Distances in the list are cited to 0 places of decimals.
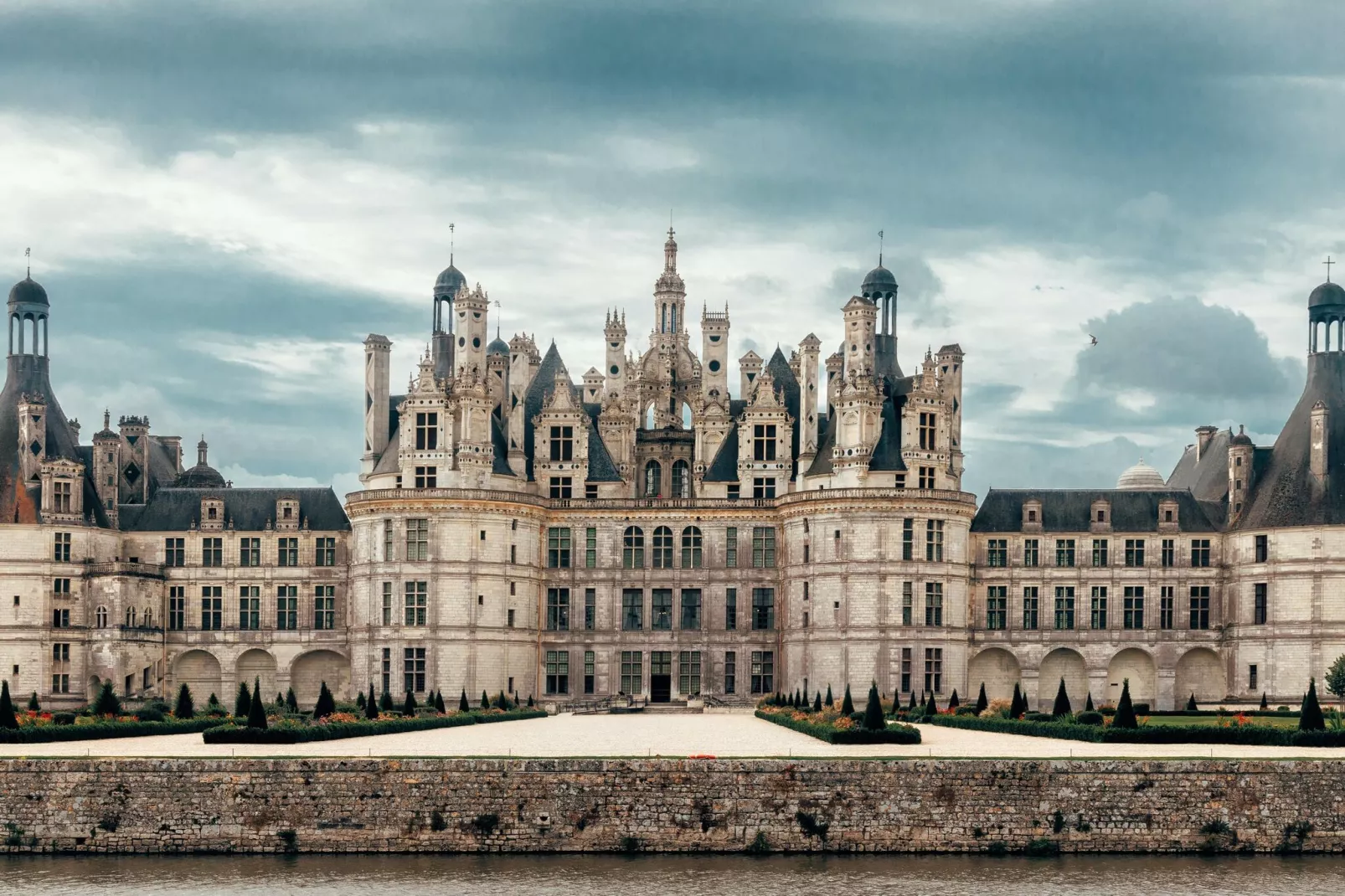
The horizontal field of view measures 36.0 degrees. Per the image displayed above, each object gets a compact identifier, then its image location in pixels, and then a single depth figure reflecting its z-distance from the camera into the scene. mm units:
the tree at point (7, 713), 65812
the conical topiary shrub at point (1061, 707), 73438
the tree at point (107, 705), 74875
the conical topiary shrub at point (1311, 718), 63312
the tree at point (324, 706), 73438
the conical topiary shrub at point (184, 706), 78125
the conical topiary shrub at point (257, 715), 64438
